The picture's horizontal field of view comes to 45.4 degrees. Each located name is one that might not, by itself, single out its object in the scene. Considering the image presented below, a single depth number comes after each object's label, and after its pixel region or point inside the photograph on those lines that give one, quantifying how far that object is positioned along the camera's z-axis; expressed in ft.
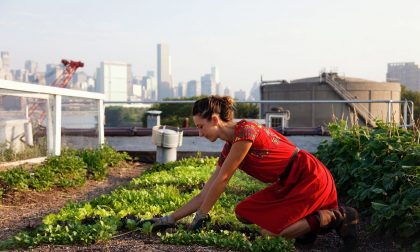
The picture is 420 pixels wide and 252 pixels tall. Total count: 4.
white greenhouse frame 26.28
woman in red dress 11.91
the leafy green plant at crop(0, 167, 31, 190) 21.25
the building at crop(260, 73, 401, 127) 121.60
